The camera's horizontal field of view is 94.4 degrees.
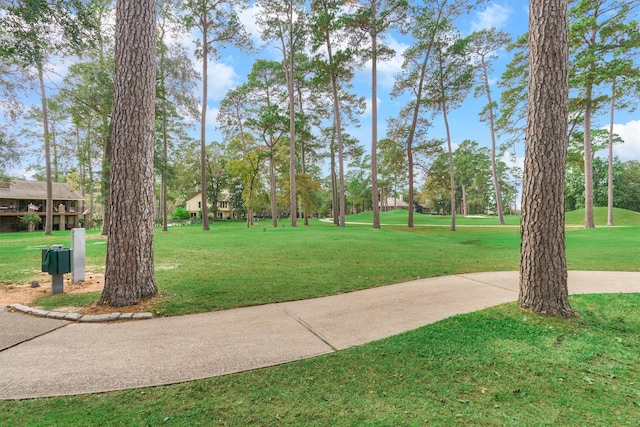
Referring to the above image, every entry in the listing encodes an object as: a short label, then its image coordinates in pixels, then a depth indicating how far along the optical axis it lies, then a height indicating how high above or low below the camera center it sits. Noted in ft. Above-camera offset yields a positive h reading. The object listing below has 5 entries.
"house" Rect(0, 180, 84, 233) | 104.99 +2.07
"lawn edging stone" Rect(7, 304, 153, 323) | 12.77 -4.73
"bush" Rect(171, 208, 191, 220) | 153.79 -2.43
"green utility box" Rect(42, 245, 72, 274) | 16.70 -2.94
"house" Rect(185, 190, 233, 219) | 184.85 +2.15
